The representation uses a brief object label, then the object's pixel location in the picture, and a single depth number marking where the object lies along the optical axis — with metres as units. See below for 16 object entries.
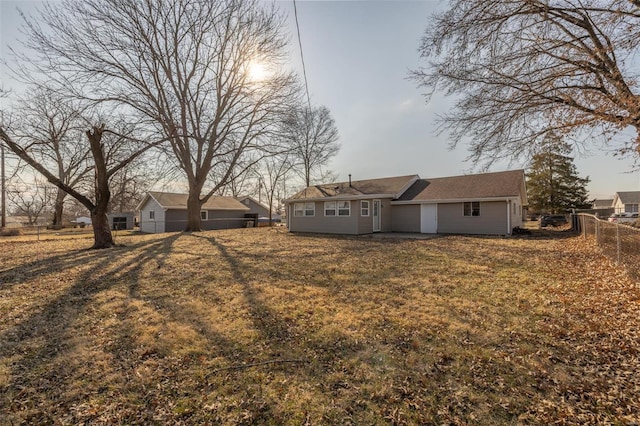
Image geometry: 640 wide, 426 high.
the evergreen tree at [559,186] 35.56
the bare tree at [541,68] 7.66
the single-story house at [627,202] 48.34
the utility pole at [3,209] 27.76
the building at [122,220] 33.22
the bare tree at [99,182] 11.64
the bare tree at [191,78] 15.06
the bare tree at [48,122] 12.24
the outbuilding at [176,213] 28.03
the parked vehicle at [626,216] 33.59
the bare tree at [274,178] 36.88
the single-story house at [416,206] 16.88
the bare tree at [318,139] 32.81
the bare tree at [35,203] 34.47
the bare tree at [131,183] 19.06
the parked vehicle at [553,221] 26.39
